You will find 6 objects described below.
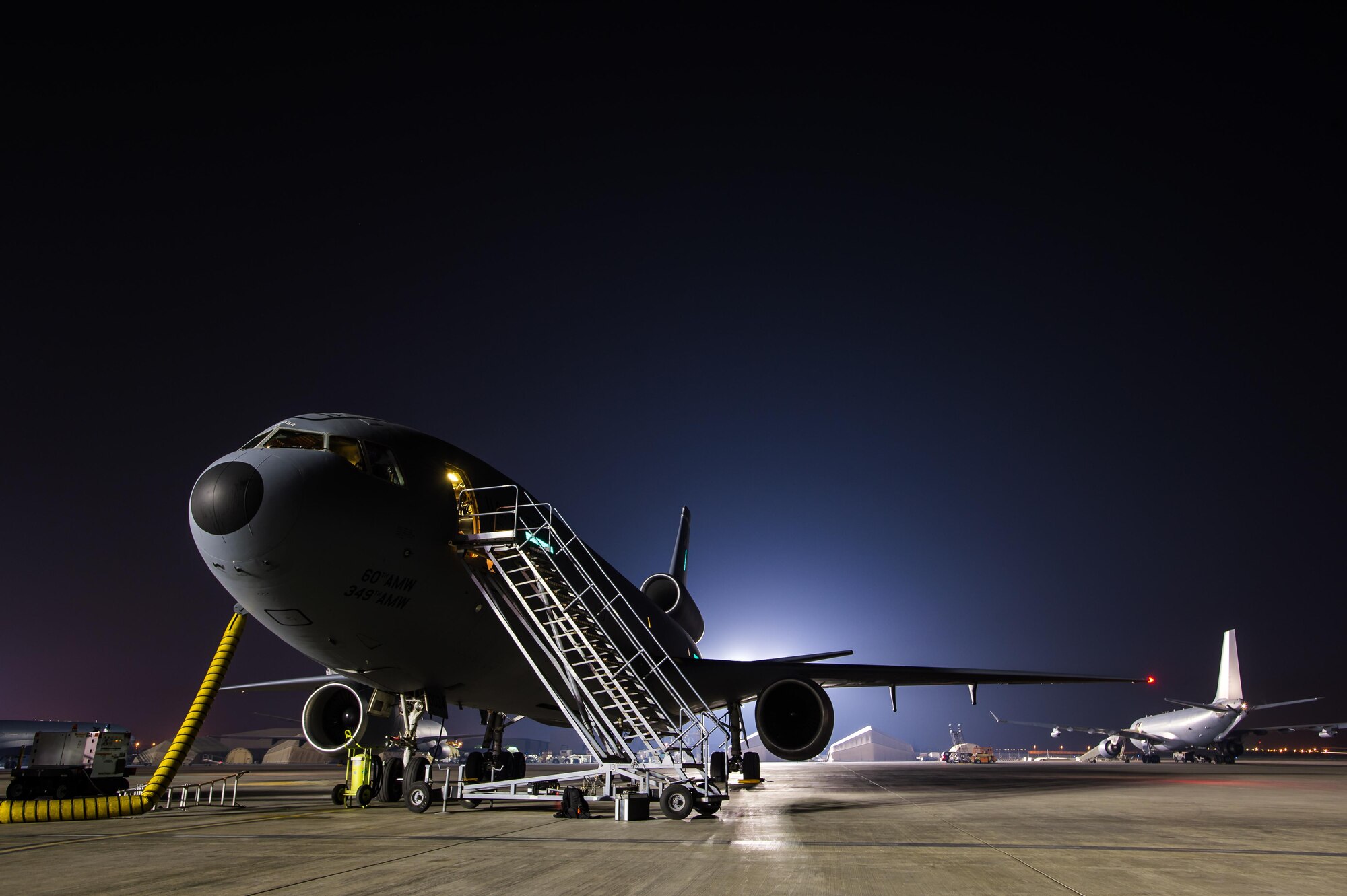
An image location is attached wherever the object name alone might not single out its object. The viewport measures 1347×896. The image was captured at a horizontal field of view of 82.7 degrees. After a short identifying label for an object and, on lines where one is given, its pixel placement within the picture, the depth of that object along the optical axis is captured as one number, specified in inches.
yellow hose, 486.9
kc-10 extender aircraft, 390.9
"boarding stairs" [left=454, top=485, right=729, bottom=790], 452.8
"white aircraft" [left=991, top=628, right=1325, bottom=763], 1996.8
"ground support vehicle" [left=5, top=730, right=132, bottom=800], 622.8
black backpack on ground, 445.4
